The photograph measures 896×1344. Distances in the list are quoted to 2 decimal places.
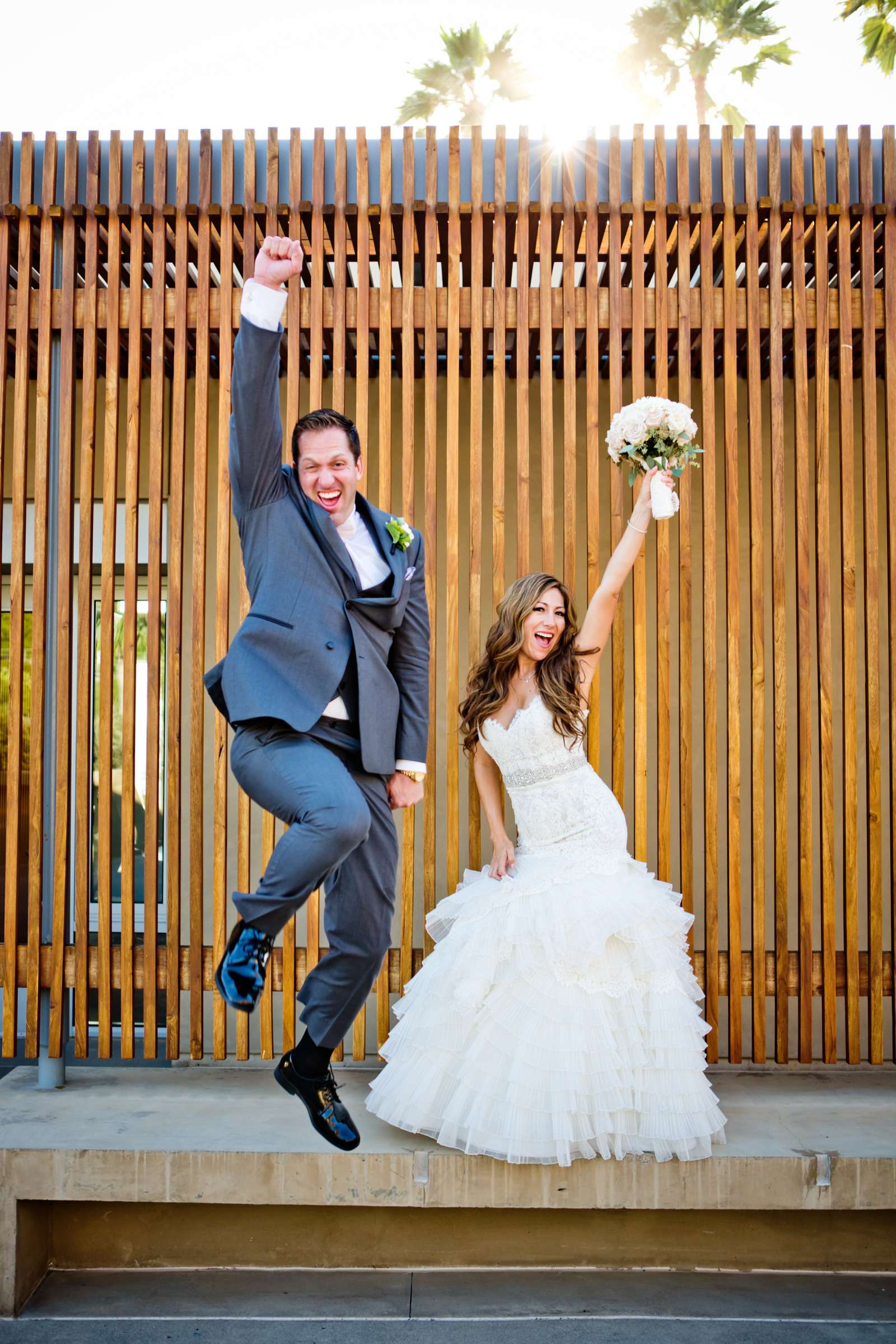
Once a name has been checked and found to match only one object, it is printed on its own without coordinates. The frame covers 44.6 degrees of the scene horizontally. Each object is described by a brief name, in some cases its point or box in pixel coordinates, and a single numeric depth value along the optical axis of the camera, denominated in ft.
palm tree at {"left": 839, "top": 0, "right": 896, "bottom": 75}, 33.32
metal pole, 15.07
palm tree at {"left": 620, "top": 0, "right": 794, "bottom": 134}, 47.96
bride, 12.11
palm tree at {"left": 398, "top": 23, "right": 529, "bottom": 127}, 50.98
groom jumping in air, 8.83
